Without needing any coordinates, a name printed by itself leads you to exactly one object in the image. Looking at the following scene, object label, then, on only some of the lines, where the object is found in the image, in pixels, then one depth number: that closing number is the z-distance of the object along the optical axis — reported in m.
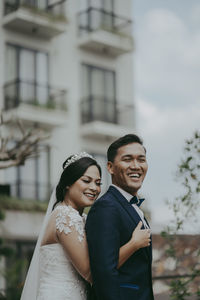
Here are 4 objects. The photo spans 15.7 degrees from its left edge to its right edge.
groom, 3.90
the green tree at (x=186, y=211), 6.48
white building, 21.67
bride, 4.32
